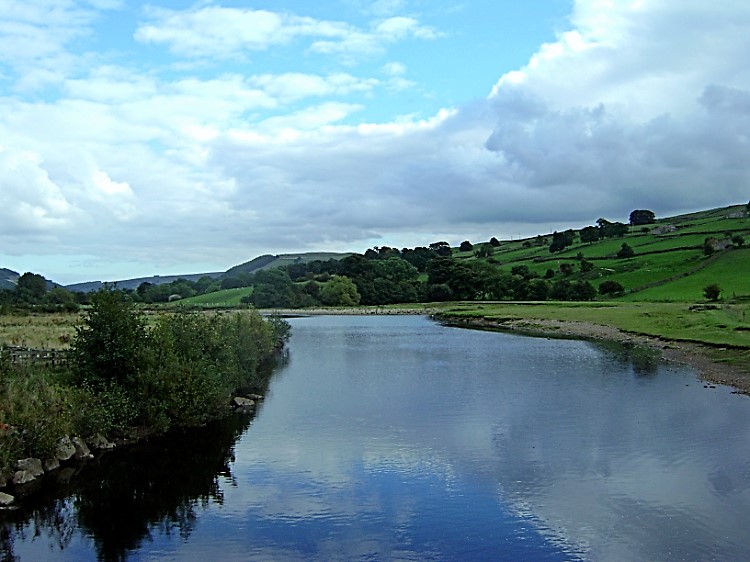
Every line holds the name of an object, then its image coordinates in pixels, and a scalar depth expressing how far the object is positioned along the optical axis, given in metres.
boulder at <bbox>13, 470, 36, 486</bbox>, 23.19
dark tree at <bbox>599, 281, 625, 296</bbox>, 122.12
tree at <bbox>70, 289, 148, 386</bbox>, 30.44
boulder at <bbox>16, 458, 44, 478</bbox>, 23.67
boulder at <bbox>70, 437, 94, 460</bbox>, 26.65
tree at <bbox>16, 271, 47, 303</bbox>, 104.85
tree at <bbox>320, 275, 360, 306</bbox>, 164.88
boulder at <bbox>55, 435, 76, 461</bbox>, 25.61
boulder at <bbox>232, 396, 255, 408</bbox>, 38.38
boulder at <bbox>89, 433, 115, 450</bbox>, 27.80
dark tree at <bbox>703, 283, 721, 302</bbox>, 94.06
